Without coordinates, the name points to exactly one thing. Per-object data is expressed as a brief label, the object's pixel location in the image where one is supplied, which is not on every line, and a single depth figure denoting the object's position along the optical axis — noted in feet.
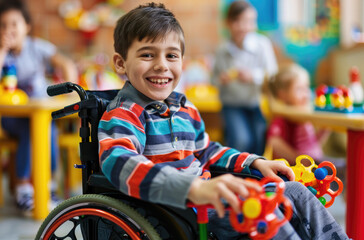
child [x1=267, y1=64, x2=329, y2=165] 8.09
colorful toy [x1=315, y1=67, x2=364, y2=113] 6.39
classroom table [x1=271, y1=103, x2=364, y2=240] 5.54
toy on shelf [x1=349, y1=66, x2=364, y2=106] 6.79
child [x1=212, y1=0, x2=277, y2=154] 9.59
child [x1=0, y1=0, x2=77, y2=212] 8.18
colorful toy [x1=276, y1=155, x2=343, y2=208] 3.79
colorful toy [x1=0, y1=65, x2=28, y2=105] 7.64
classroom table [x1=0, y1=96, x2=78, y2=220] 7.36
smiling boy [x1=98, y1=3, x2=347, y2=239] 3.11
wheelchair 3.20
